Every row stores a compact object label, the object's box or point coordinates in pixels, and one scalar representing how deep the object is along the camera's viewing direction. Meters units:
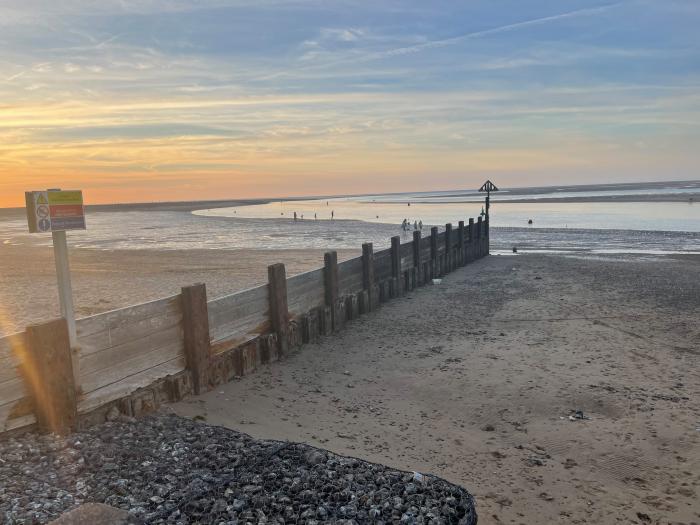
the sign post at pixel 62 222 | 5.63
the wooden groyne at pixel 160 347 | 5.46
